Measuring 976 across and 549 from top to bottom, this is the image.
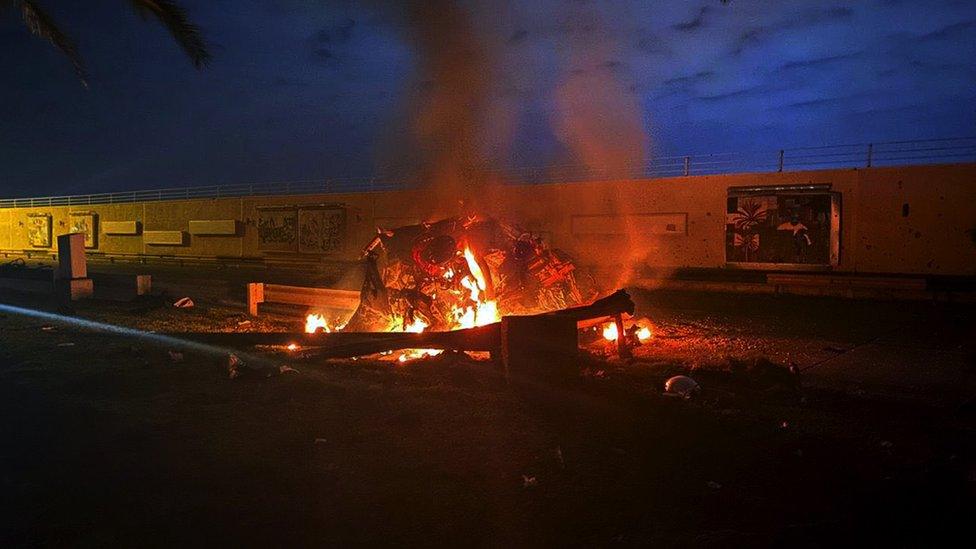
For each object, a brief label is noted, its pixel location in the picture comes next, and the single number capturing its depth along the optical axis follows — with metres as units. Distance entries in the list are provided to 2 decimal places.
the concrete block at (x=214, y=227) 32.25
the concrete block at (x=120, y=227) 36.97
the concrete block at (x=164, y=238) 34.72
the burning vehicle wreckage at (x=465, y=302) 8.29
